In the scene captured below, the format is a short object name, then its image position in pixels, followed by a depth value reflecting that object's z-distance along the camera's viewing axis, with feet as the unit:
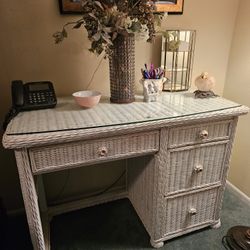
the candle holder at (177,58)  4.72
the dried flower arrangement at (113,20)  3.32
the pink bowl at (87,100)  3.73
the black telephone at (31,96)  3.69
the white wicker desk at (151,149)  3.10
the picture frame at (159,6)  4.10
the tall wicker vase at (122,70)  3.80
